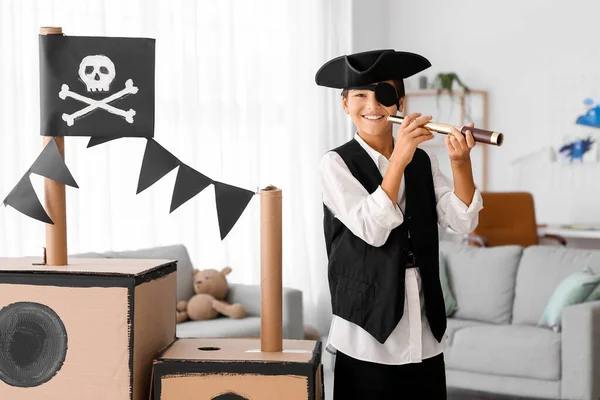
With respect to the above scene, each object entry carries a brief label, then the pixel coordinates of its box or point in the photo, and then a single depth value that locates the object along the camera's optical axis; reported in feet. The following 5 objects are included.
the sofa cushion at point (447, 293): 15.70
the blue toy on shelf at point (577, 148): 21.80
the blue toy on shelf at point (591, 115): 21.68
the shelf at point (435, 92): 22.75
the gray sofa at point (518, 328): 13.10
